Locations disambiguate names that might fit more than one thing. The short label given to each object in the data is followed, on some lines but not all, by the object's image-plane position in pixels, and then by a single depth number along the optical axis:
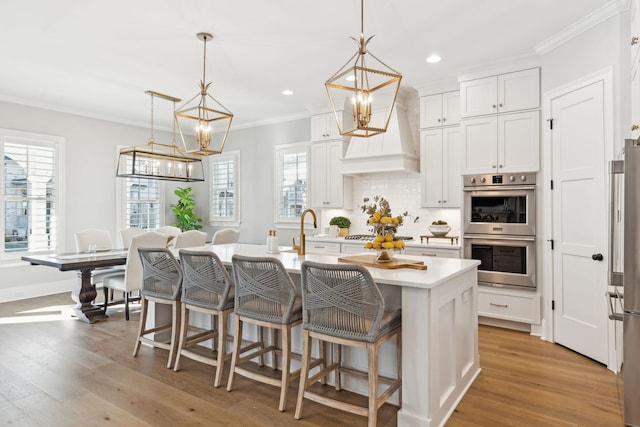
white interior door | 3.27
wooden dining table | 4.33
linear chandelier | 4.97
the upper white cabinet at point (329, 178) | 5.72
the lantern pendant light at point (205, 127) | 3.42
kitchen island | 2.19
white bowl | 4.86
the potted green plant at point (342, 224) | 5.69
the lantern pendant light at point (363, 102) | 2.41
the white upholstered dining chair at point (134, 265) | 4.32
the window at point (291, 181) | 6.39
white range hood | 5.02
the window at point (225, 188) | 7.29
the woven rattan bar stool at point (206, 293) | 2.88
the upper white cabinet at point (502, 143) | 4.05
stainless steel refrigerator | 2.07
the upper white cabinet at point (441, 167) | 4.75
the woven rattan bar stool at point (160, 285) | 3.21
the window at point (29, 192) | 5.45
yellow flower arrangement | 2.59
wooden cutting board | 2.62
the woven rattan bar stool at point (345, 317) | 2.14
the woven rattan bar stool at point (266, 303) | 2.52
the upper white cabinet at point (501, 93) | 4.06
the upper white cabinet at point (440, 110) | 4.77
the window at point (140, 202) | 6.73
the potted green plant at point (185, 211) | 7.21
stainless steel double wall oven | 4.07
